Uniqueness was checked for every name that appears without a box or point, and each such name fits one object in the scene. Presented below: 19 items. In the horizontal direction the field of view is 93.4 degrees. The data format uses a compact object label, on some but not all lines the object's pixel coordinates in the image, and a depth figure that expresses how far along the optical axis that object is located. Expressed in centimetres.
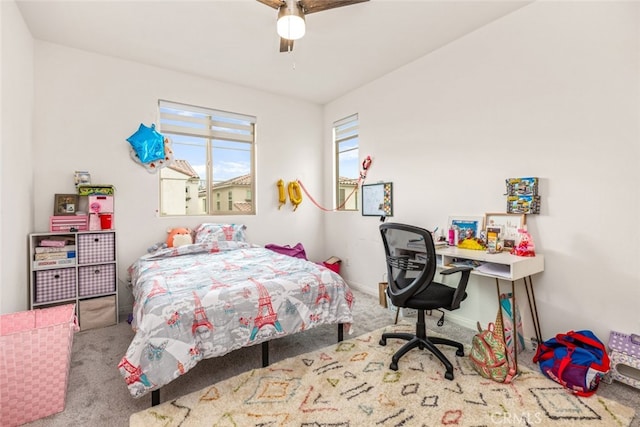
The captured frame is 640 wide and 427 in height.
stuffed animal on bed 343
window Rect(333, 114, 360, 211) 430
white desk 214
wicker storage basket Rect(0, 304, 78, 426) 158
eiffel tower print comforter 166
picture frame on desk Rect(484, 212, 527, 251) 248
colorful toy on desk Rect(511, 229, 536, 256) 232
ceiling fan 216
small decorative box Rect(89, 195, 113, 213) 297
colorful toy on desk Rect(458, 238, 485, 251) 263
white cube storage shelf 269
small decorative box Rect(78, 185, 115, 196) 299
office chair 200
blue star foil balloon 335
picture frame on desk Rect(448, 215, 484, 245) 277
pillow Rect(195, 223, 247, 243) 359
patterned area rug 162
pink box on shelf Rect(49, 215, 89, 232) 280
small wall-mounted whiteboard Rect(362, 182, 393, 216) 369
